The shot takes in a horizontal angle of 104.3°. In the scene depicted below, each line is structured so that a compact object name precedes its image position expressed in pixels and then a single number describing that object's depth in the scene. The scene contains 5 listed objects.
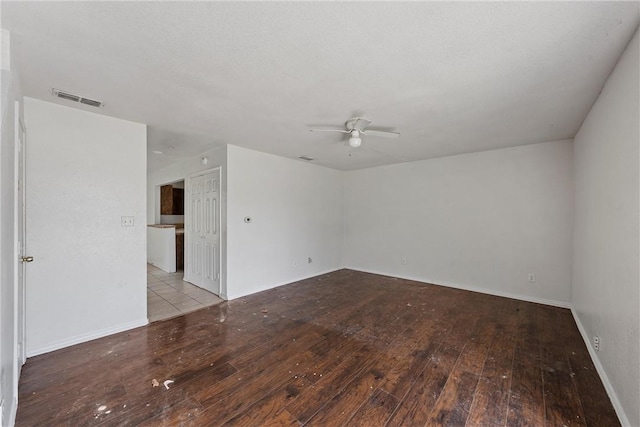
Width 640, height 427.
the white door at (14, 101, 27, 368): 1.82
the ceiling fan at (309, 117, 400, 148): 2.68
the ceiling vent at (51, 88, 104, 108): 2.15
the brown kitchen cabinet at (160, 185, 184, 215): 6.70
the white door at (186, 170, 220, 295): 3.99
